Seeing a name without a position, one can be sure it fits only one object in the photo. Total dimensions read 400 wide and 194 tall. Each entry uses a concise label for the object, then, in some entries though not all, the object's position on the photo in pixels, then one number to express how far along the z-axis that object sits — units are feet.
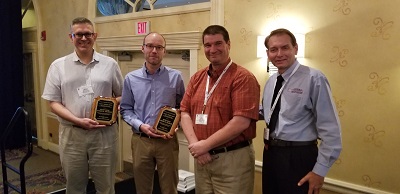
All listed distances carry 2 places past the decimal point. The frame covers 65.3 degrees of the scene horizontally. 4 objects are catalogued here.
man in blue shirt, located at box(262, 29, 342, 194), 4.74
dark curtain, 16.48
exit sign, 11.44
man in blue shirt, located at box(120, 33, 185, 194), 6.83
